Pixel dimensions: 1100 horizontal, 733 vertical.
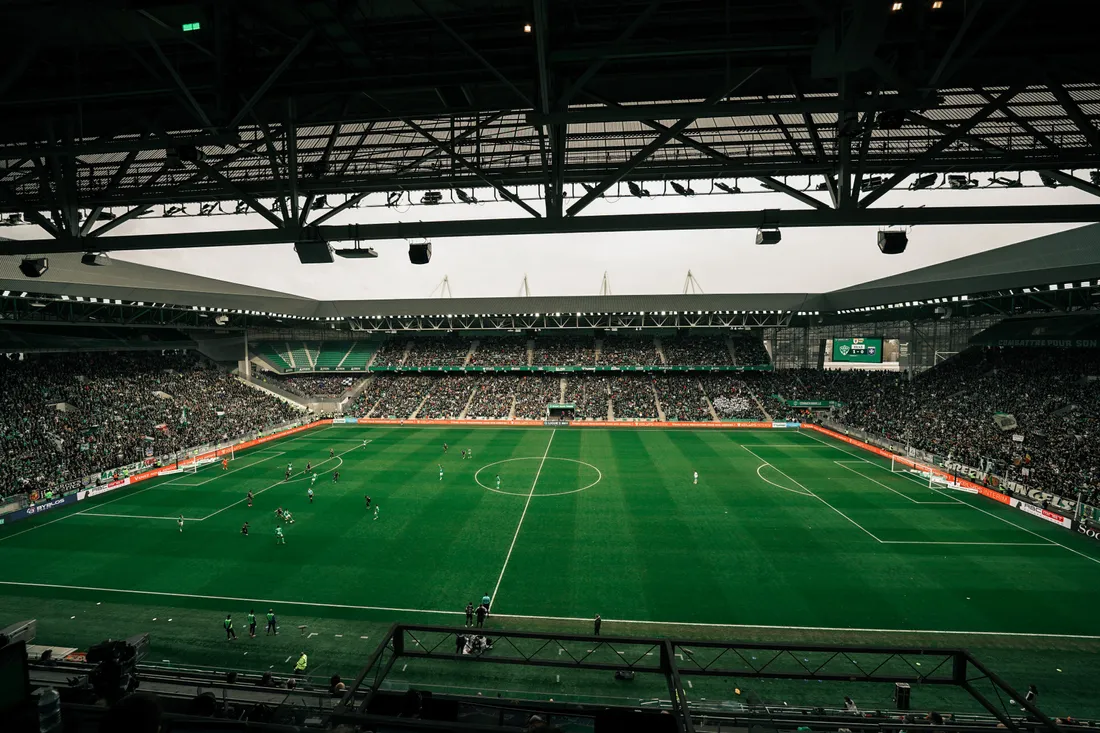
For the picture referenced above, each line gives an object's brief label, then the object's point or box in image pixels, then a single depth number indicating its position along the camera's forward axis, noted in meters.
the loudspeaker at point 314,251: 8.62
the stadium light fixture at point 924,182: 9.02
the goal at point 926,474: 31.81
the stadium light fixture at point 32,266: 9.61
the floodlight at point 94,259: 9.37
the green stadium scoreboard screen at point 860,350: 53.56
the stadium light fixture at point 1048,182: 8.36
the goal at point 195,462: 36.87
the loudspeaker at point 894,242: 8.53
